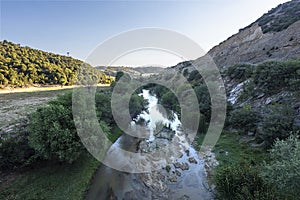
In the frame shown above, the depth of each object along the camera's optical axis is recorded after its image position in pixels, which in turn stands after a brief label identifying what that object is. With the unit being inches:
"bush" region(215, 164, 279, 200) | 327.9
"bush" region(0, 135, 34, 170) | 509.0
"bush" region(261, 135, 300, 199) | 304.0
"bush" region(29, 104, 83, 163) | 516.4
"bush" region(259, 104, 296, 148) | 581.2
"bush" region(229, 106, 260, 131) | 786.2
